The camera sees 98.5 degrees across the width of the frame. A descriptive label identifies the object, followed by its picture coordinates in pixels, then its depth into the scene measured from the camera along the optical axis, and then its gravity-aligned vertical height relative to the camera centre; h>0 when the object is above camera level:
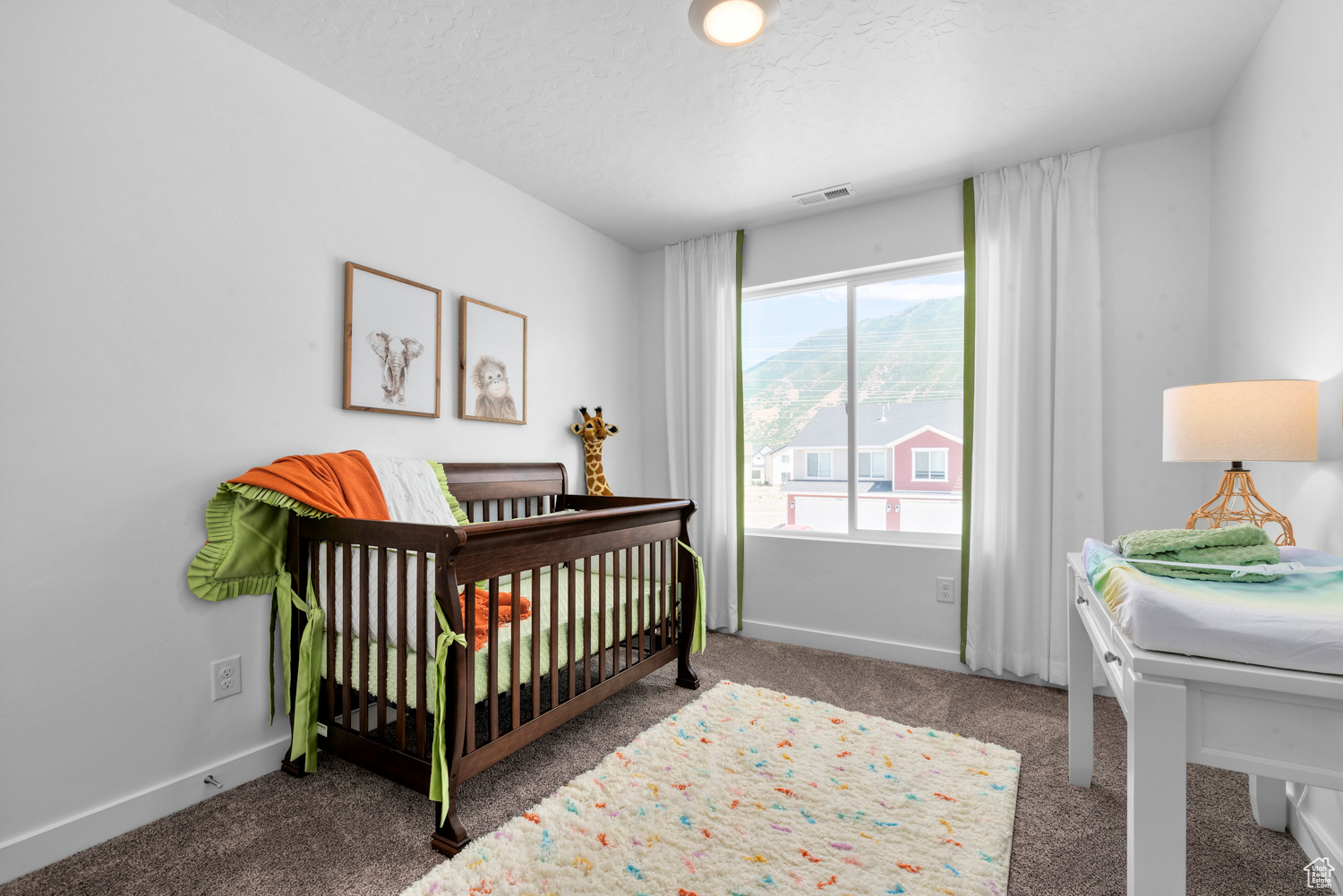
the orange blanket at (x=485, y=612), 1.69 -0.54
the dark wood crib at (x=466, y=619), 1.48 -0.55
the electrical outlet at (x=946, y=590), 2.78 -0.67
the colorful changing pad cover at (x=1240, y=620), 0.78 -0.24
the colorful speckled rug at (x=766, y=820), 1.34 -1.00
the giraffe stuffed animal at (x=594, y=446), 3.20 +0.02
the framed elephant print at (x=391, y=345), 2.11 +0.40
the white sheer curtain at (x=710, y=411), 3.36 +0.23
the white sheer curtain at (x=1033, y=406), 2.46 +0.19
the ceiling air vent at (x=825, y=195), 2.84 +1.28
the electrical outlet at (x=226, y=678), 1.74 -0.70
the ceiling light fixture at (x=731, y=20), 1.62 +1.23
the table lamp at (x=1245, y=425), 1.37 +0.06
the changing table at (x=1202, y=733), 0.78 -0.40
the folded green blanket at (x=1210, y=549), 1.10 -0.19
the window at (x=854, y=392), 2.90 +0.31
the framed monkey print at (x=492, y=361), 2.54 +0.40
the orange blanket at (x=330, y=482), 1.67 -0.10
